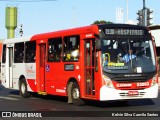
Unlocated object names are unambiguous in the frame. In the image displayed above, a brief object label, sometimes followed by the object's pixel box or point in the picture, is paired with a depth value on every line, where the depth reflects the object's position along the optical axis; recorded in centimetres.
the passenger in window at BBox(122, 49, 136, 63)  1575
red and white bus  1554
